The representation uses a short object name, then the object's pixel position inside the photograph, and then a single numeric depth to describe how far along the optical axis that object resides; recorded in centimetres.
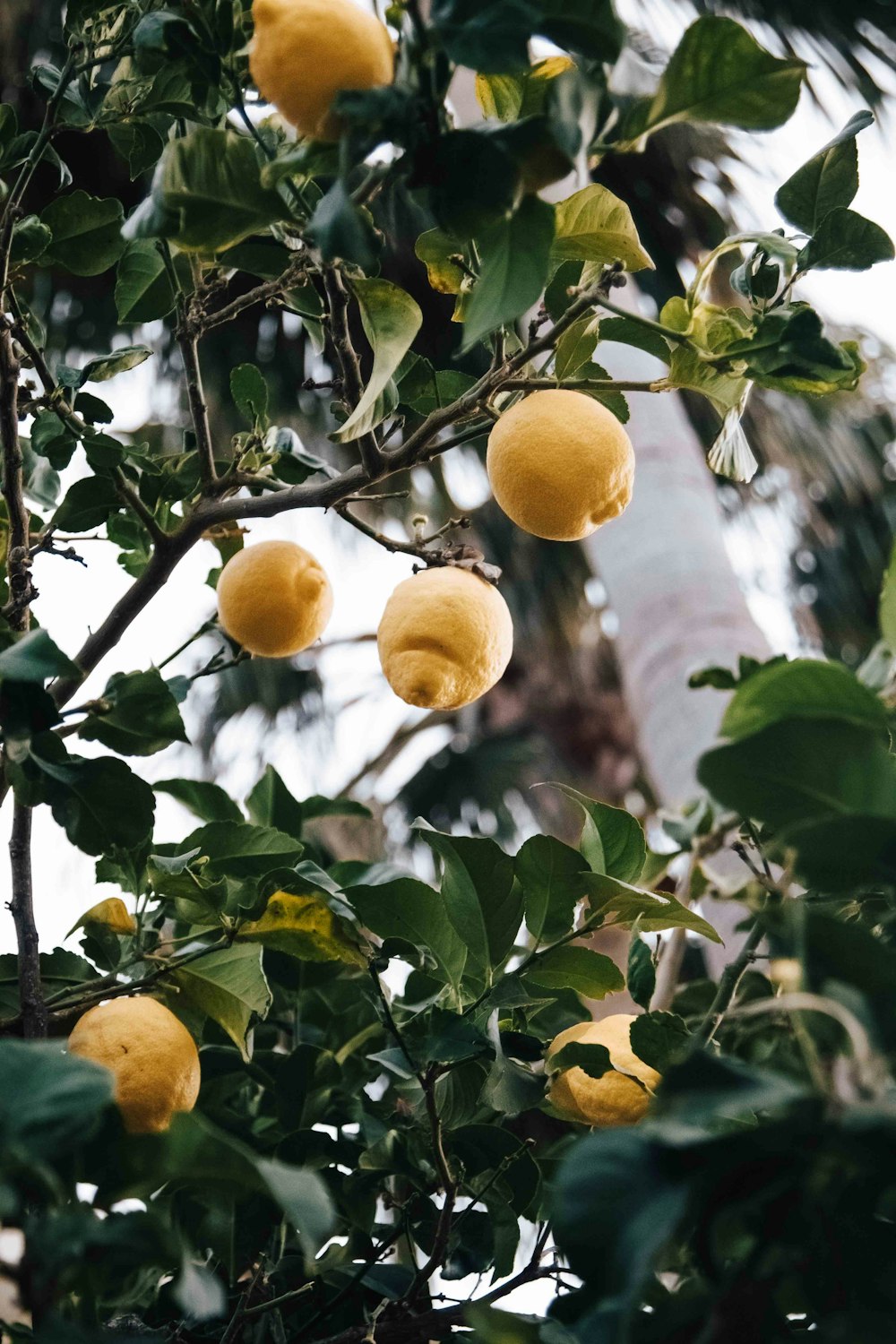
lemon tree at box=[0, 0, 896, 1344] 36
